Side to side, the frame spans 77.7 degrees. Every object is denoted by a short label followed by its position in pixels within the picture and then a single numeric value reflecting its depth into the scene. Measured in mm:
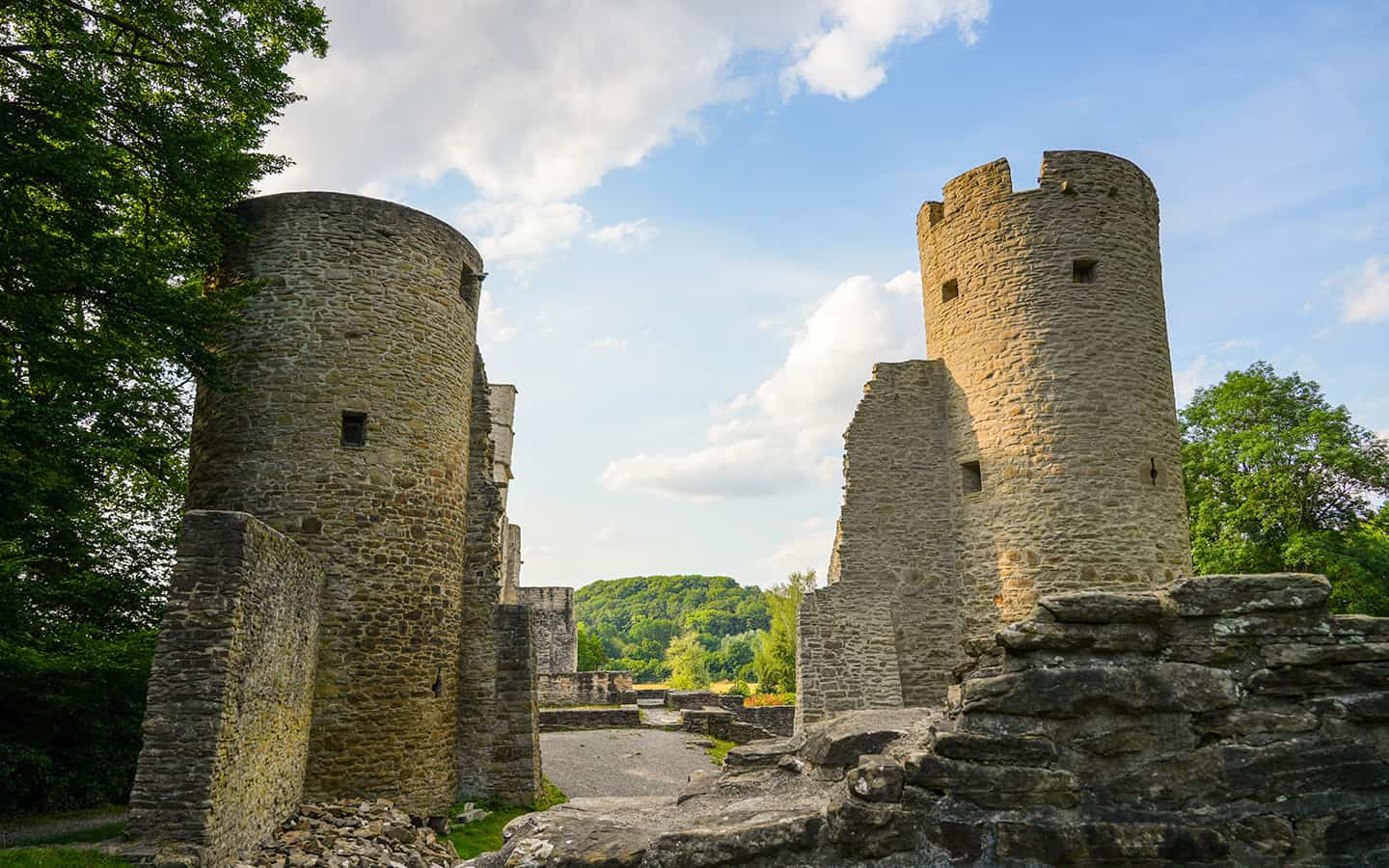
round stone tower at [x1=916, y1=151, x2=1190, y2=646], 14031
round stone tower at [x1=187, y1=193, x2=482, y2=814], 12453
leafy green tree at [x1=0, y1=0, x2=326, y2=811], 11062
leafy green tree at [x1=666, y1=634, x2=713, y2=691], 55969
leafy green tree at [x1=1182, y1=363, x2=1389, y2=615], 22531
